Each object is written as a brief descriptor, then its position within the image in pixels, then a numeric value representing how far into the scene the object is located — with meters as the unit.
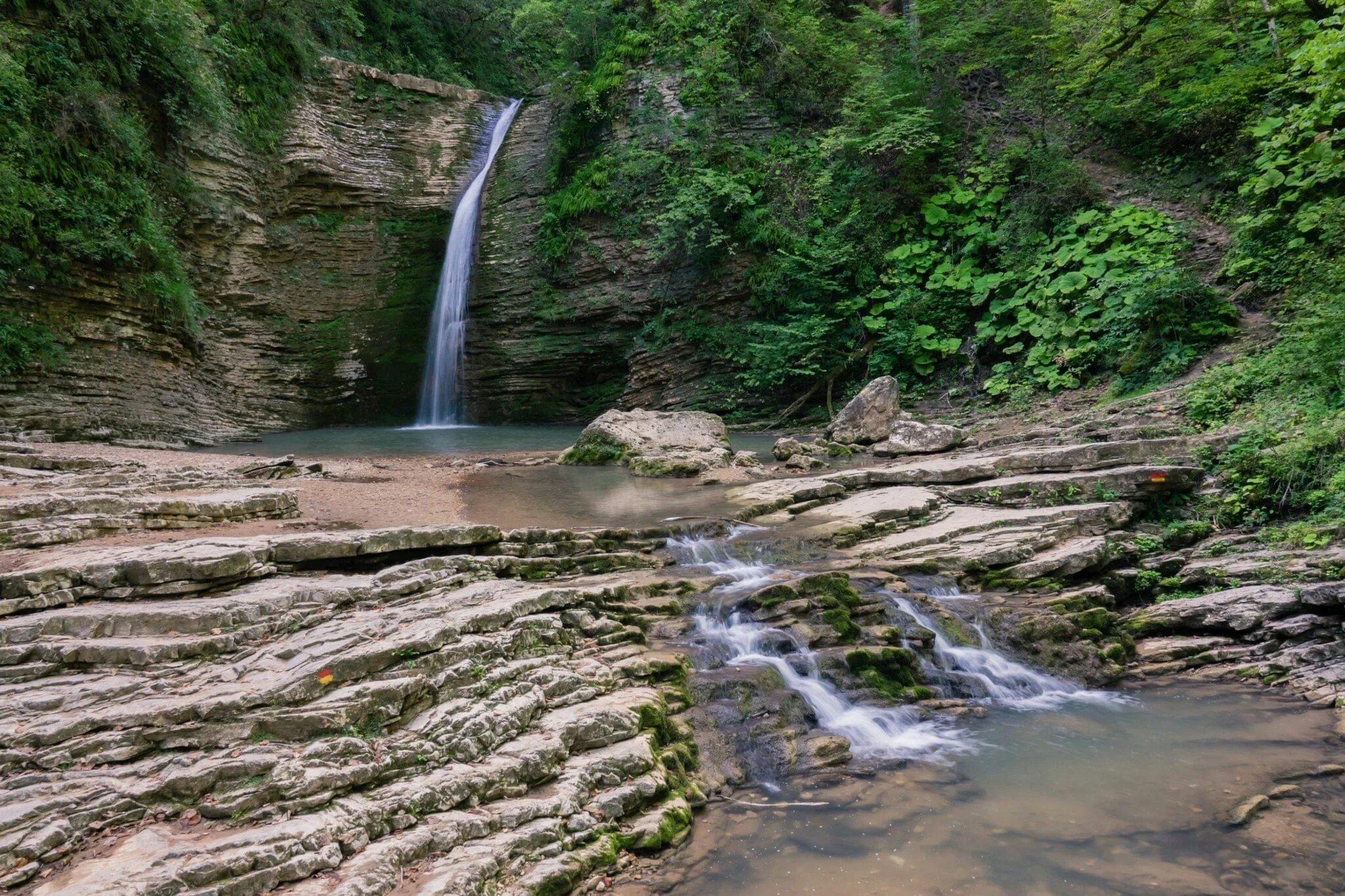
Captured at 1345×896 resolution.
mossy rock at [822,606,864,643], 5.58
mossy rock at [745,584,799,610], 5.81
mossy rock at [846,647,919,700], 5.32
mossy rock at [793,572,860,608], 5.88
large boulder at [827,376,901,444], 12.45
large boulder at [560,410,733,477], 11.32
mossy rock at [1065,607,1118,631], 6.05
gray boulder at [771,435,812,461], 11.80
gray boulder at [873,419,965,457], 11.17
